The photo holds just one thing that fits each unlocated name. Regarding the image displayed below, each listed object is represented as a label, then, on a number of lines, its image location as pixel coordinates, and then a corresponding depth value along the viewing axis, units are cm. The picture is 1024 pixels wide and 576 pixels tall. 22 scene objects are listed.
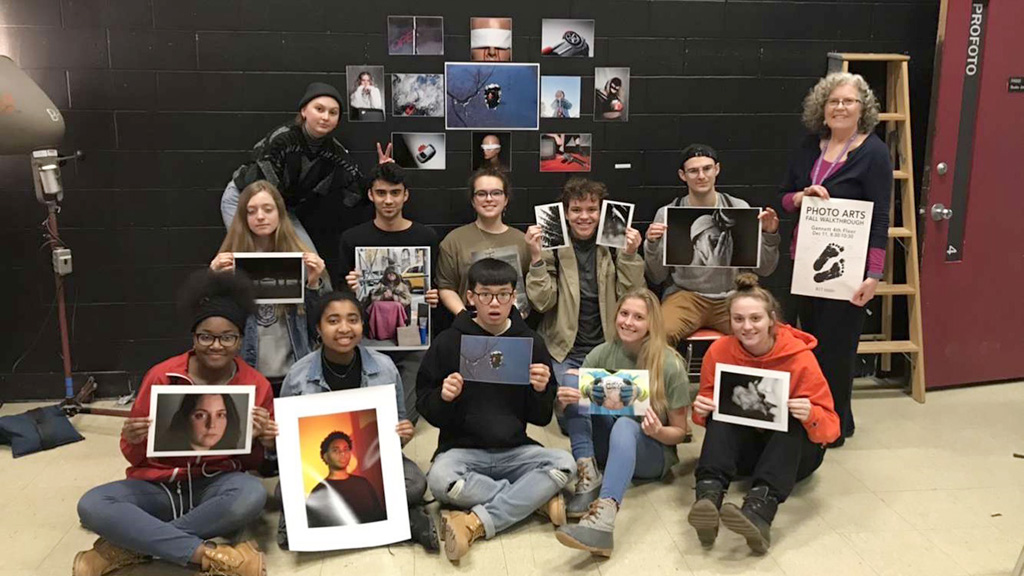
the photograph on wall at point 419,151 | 407
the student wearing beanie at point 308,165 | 366
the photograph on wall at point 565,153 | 416
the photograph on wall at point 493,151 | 411
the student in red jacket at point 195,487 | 255
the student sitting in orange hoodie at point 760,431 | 284
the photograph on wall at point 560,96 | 410
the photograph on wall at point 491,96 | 403
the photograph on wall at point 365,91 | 396
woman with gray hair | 339
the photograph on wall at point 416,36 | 394
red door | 412
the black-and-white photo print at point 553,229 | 377
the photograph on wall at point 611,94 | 412
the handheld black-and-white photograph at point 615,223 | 374
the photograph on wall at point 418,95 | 400
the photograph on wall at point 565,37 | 405
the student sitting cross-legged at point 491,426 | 290
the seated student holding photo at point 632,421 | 294
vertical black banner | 411
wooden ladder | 420
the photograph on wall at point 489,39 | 400
